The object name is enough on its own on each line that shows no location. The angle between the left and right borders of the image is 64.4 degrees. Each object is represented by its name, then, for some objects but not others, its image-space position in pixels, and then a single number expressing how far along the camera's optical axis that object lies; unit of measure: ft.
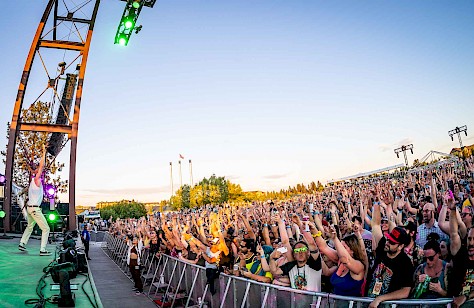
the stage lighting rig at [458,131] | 120.98
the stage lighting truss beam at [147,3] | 31.01
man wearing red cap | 12.37
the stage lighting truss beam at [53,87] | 39.63
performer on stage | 27.76
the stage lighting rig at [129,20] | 31.19
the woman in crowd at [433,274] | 12.50
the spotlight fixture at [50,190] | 42.19
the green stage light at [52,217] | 33.63
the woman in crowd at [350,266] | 14.26
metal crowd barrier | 13.37
